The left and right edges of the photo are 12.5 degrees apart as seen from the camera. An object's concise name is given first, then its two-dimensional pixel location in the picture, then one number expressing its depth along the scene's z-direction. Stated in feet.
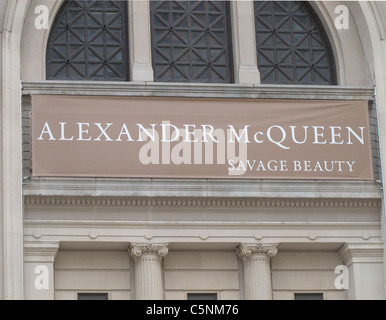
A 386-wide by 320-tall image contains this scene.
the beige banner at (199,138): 148.77
